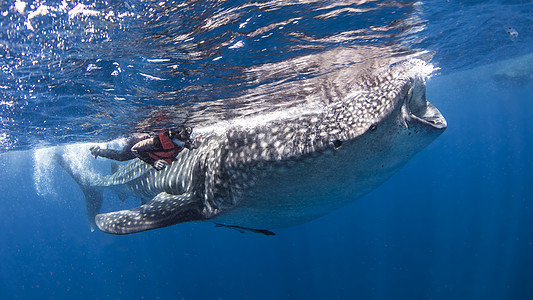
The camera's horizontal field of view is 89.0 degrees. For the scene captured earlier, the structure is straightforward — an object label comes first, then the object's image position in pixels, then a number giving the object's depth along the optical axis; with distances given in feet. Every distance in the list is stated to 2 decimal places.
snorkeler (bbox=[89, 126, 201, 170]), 18.45
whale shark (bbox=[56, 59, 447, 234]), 9.25
